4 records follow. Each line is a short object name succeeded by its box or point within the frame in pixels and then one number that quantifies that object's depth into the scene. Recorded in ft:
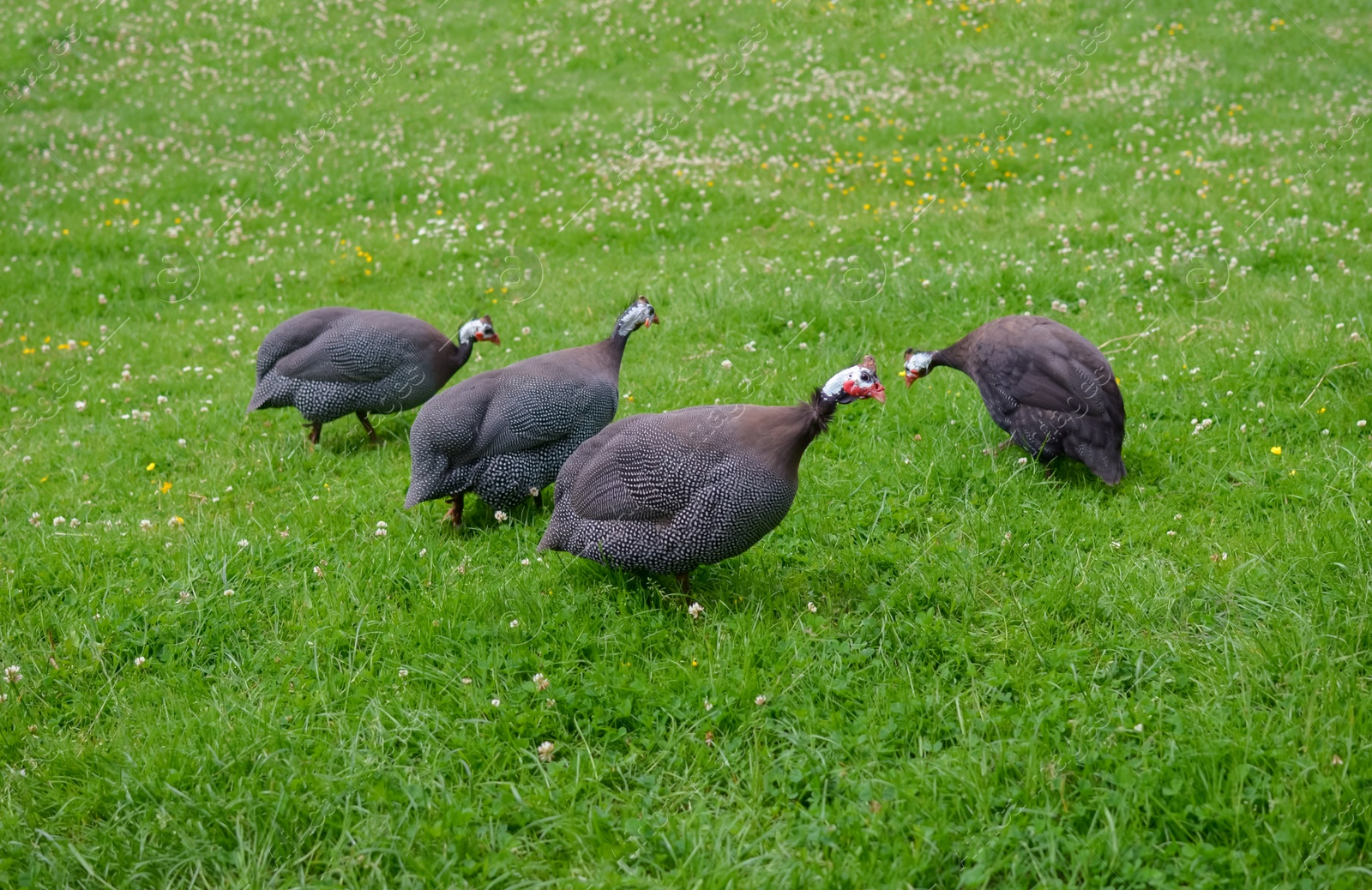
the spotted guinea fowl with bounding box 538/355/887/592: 14.53
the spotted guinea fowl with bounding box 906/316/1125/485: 17.71
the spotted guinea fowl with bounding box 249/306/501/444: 21.76
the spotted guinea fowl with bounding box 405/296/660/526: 17.94
